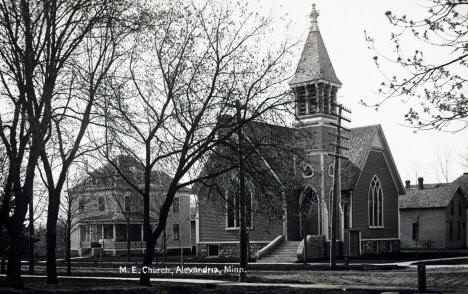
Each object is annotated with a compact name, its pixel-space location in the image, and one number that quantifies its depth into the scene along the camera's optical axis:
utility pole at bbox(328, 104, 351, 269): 31.95
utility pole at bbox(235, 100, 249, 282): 20.44
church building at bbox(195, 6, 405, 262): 41.06
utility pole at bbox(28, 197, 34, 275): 31.37
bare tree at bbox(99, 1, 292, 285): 20.72
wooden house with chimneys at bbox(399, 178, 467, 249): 63.09
